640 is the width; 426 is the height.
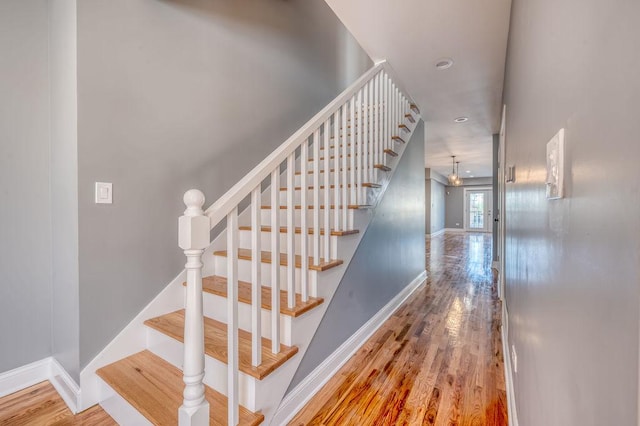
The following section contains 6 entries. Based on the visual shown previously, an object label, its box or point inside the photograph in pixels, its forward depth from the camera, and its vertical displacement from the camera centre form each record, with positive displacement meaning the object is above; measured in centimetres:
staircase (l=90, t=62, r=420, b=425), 104 -48
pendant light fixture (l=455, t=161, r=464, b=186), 795 +137
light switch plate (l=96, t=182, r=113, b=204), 156 +10
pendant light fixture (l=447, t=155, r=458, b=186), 721 +135
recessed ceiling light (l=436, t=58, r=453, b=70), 254 +137
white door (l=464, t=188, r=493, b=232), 1209 +4
